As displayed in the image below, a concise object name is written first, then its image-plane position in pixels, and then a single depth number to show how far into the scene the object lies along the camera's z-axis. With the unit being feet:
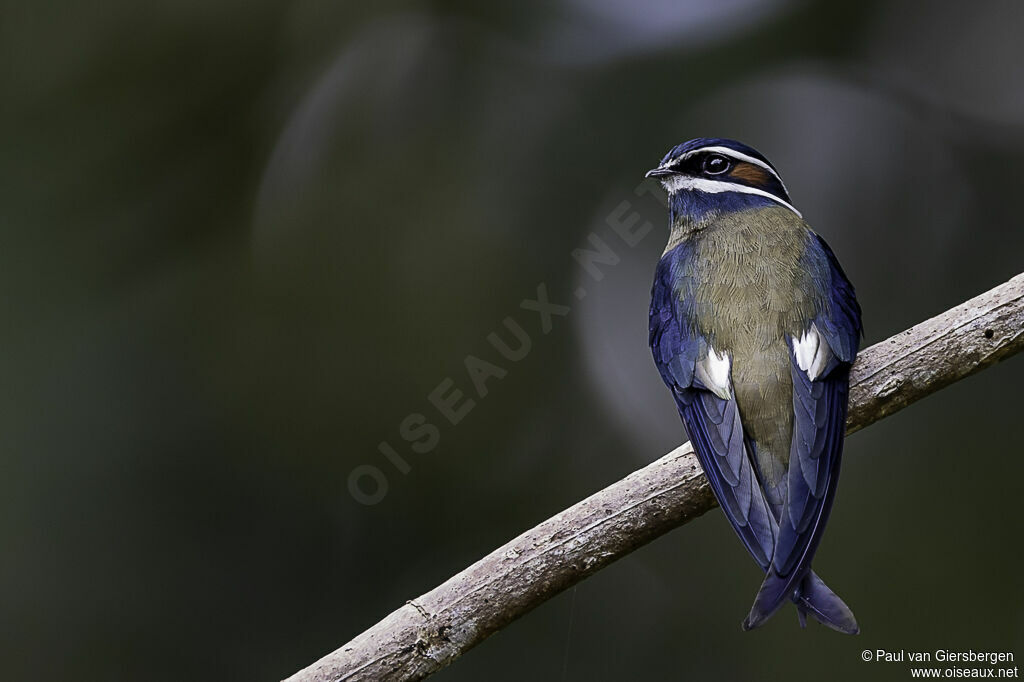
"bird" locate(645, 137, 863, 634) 18.66
